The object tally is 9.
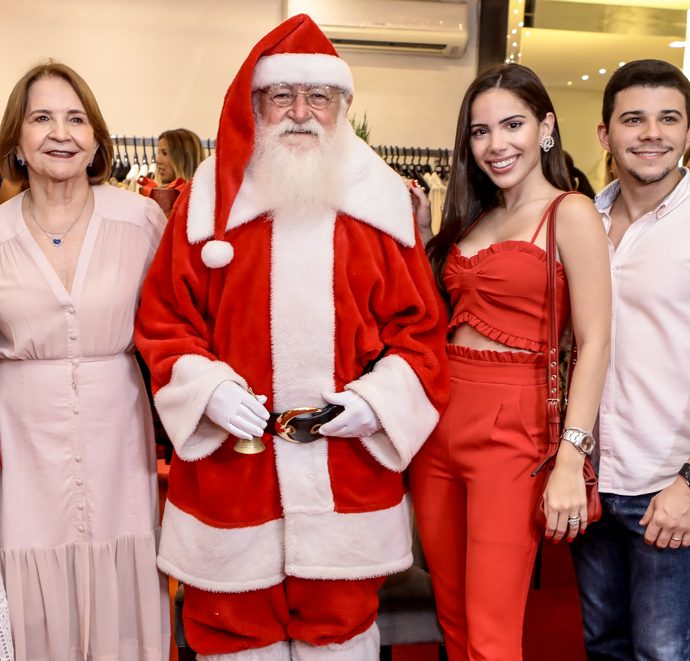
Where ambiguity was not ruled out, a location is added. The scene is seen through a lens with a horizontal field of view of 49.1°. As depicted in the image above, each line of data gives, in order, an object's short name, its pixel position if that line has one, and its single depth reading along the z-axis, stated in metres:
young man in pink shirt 1.66
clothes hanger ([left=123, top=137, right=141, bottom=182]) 4.98
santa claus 1.74
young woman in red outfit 1.66
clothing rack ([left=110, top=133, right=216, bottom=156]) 5.00
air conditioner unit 5.25
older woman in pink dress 1.87
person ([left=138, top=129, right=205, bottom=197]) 4.45
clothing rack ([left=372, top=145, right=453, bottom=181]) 5.31
